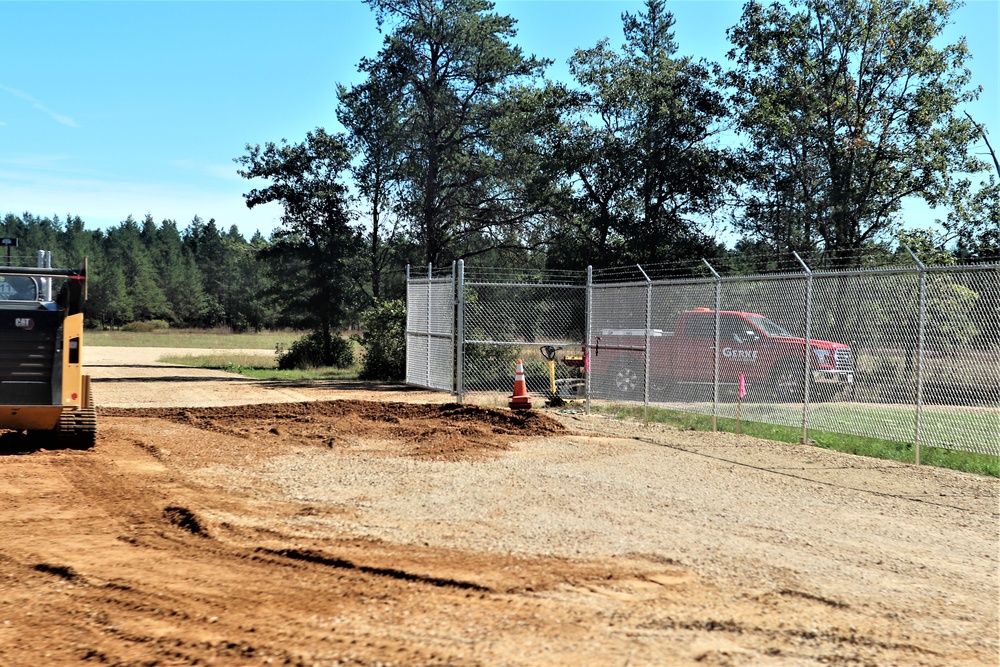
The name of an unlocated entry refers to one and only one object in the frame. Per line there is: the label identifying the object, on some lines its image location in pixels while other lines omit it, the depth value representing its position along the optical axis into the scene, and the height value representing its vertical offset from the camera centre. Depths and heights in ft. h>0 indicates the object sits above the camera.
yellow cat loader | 36.17 -1.04
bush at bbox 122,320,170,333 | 309.83 -0.60
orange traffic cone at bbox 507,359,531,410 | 54.54 -3.89
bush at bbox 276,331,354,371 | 120.37 -3.52
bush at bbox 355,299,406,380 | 88.43 -1.48
